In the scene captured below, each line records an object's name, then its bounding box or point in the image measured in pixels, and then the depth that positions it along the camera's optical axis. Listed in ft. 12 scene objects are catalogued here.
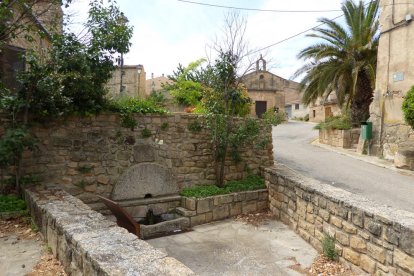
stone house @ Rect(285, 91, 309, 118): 133.69
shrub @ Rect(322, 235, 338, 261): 15.71
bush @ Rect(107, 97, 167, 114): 20.90
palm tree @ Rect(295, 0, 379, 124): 46.57
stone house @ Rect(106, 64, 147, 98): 61.98
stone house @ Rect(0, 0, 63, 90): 18.35
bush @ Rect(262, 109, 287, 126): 27.17
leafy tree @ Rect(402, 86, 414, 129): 32.17
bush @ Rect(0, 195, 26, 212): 15.40
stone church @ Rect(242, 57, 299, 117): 103.91
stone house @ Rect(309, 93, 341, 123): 94.26
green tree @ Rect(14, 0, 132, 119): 16.81
